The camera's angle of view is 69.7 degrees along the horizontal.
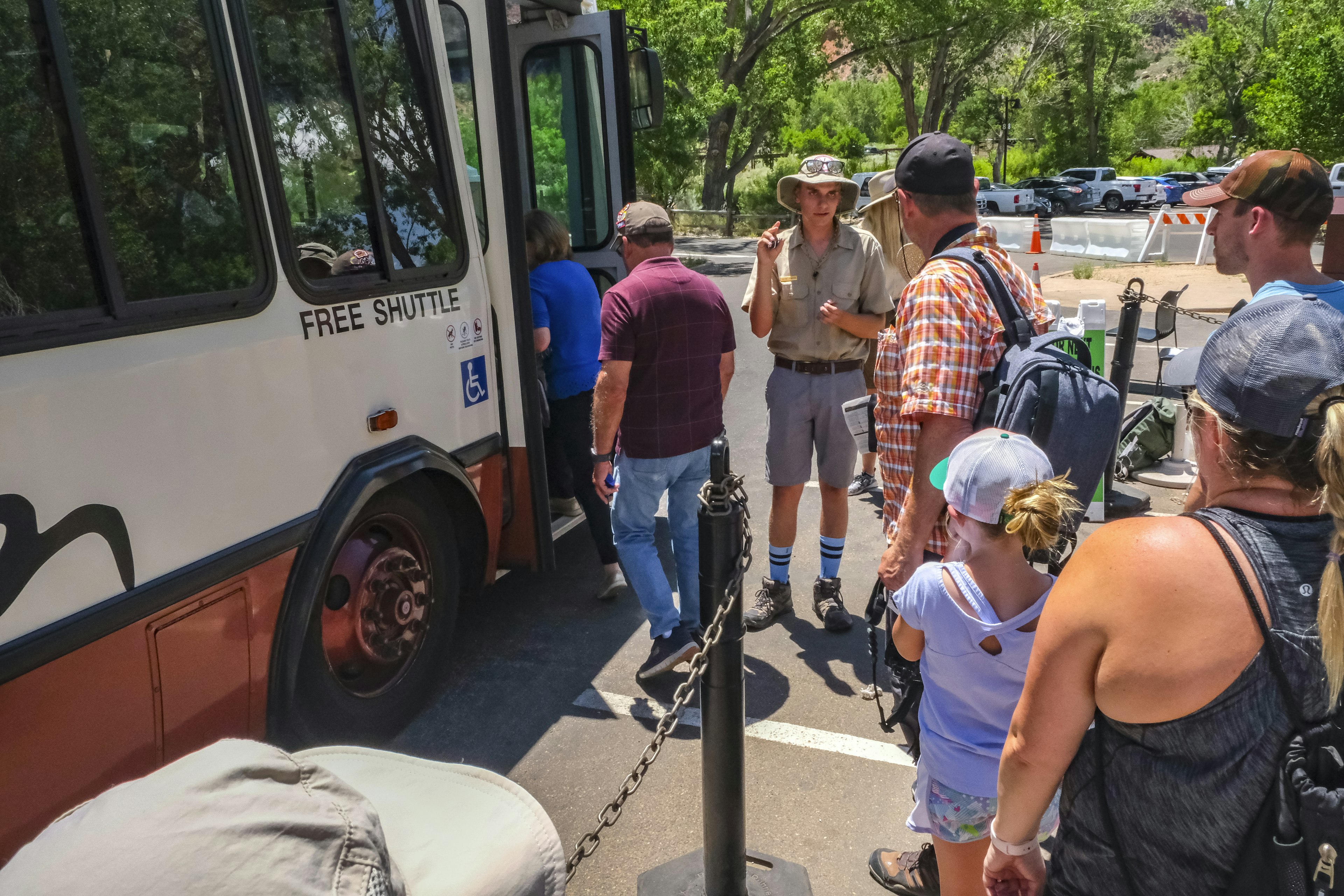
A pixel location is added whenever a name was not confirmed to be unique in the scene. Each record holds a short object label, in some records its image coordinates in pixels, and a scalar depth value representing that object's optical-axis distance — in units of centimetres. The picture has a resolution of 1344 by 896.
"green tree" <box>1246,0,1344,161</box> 2370
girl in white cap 200
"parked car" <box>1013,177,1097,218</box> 3612
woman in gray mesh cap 131
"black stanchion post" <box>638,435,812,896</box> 241
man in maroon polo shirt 360
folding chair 625
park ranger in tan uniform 416
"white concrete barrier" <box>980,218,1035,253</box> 2191
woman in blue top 448
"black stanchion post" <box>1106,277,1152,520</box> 540
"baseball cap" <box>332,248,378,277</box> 315
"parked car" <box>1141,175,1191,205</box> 3853
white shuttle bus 219
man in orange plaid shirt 246
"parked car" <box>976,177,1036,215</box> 3422
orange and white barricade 1769
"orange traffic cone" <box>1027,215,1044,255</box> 2028
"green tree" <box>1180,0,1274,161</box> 4953
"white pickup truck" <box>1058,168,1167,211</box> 3759
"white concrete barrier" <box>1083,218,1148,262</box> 1984
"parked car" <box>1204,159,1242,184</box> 3834
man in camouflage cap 322
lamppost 3888
